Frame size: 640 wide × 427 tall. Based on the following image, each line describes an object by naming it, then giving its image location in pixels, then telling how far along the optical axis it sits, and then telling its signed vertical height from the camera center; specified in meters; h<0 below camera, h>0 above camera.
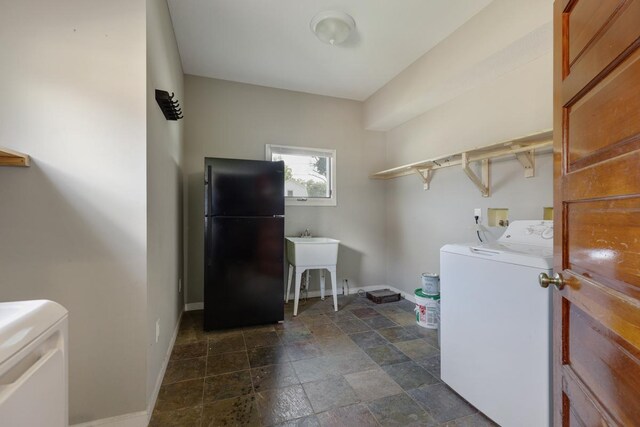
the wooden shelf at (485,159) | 1.93 +0.46
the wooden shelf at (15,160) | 1.20 +0.23
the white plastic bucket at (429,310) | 2.60 -0.92
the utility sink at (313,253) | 2.93 -0.43
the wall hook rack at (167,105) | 1.71 +0.70
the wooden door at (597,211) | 0.55 +0.00
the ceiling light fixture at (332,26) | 2.13 +1.47
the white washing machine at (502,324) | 1.25 -0.57
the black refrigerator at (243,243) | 2.52 -0.29
